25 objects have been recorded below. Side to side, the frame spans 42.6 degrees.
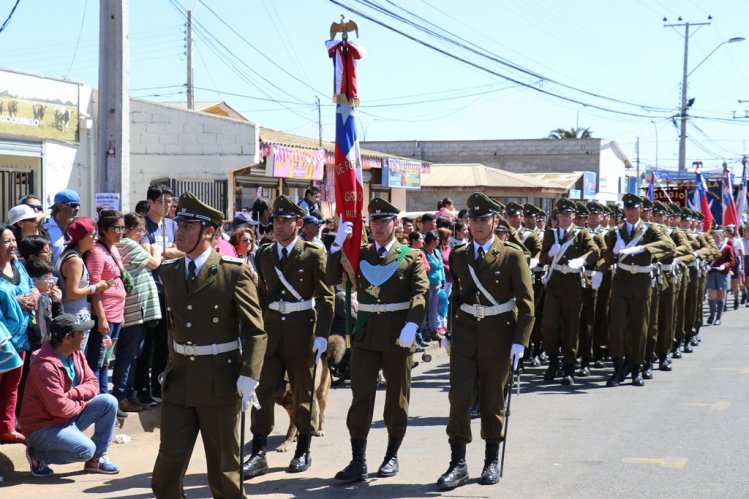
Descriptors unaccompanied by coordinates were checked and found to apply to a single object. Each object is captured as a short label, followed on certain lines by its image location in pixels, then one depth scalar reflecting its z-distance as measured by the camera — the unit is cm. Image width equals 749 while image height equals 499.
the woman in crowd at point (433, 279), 1361
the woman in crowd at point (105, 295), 812
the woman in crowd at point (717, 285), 2000
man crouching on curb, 703
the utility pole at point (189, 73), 3266
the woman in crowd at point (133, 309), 876
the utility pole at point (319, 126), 2340
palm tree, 6869
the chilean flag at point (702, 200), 2548
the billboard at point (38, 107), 1619
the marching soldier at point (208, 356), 576
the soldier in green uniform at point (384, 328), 734
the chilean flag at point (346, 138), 809
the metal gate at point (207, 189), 1964
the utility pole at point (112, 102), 1077
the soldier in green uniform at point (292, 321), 756
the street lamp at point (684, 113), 4456
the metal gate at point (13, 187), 1708
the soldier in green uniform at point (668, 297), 1324
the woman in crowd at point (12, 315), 742
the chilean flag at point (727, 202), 2662
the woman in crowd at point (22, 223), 853
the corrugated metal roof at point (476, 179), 3375
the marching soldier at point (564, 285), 1217
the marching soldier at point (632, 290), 1201
